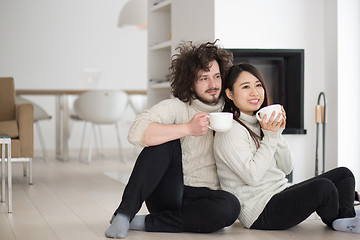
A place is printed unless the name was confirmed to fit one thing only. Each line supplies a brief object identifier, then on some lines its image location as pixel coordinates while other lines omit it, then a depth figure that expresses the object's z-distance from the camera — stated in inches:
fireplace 165.6
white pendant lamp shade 269.6
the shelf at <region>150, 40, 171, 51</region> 194.7
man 95.7
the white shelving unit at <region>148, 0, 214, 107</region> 167.8
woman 96.5
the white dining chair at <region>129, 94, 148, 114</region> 289.7
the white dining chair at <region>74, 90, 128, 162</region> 249.3
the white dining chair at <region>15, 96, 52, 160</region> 235.6
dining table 253.2
